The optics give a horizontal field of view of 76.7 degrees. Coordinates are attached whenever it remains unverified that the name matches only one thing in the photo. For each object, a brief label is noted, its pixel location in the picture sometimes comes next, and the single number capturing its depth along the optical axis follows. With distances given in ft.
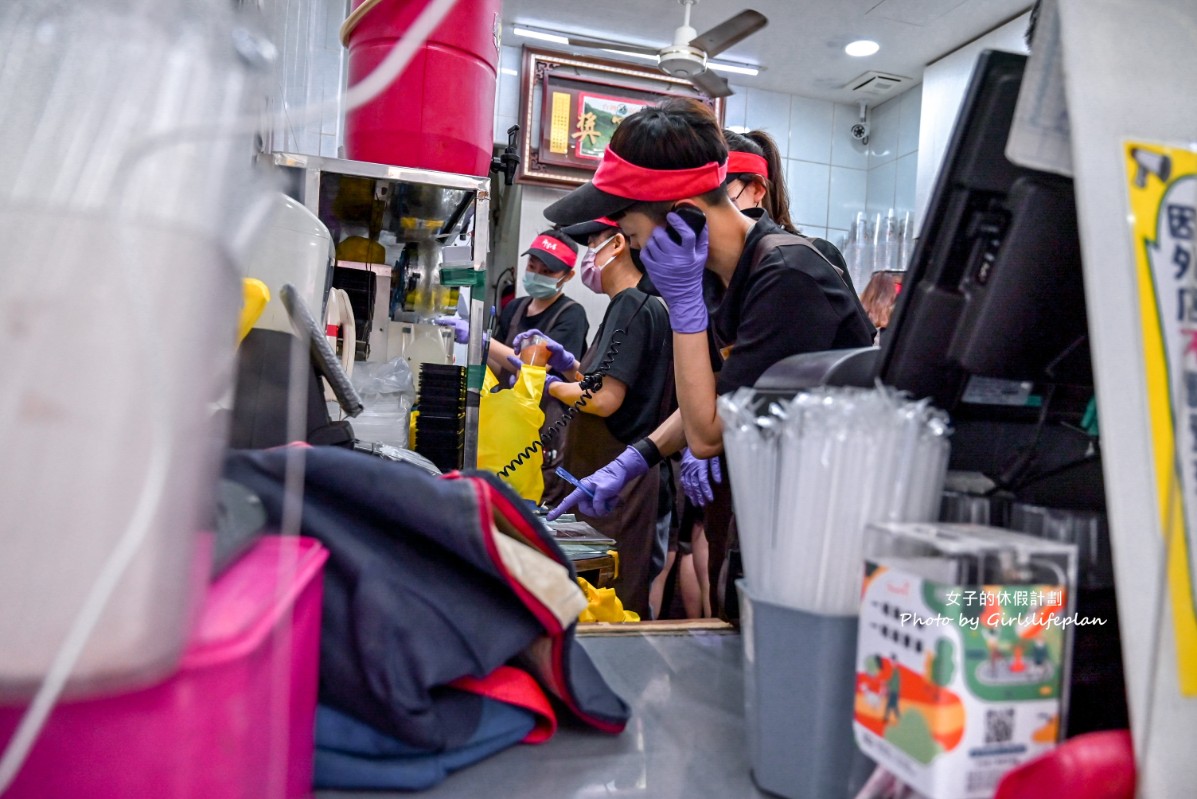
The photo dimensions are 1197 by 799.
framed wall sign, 14.40
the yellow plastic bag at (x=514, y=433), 7.53
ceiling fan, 11.23
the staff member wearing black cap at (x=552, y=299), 10.71
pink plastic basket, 1.06
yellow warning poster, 1.40
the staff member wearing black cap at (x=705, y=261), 4.21
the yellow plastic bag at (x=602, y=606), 3.30
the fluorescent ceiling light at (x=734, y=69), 15.33
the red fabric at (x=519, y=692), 1.83
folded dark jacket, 1.64
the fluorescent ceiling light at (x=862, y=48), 14.19
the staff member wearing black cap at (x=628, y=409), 7.60
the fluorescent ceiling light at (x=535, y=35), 14.15
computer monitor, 1.77
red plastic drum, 5.14
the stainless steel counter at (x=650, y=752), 1.68
